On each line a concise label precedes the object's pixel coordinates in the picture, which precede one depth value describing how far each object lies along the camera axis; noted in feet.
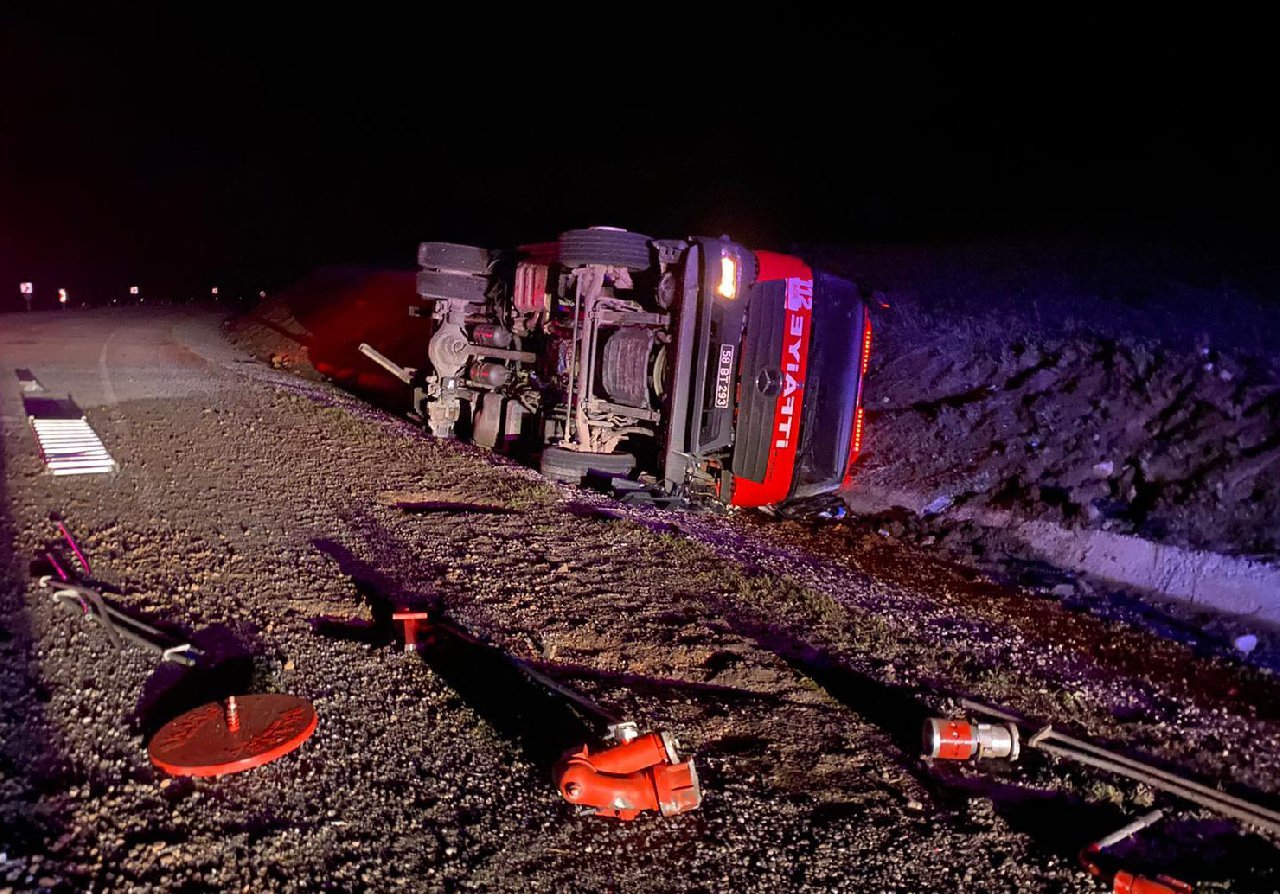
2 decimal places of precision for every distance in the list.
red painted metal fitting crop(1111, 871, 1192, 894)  9.16
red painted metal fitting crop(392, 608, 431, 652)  13.12
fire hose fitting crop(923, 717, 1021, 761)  11.79
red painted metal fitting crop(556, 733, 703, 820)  9.42
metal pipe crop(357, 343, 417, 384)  31.42
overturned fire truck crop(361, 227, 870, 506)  22.22
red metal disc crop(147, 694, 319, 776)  9.39
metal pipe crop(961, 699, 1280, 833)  11.39
